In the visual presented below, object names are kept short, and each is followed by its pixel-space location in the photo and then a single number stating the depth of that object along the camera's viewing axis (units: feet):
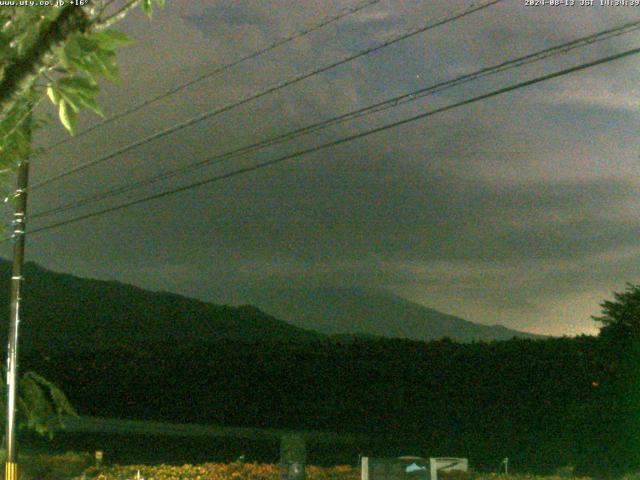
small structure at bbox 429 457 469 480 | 40.52
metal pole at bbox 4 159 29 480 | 44.42
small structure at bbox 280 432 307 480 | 40.47
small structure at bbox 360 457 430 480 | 38.09
